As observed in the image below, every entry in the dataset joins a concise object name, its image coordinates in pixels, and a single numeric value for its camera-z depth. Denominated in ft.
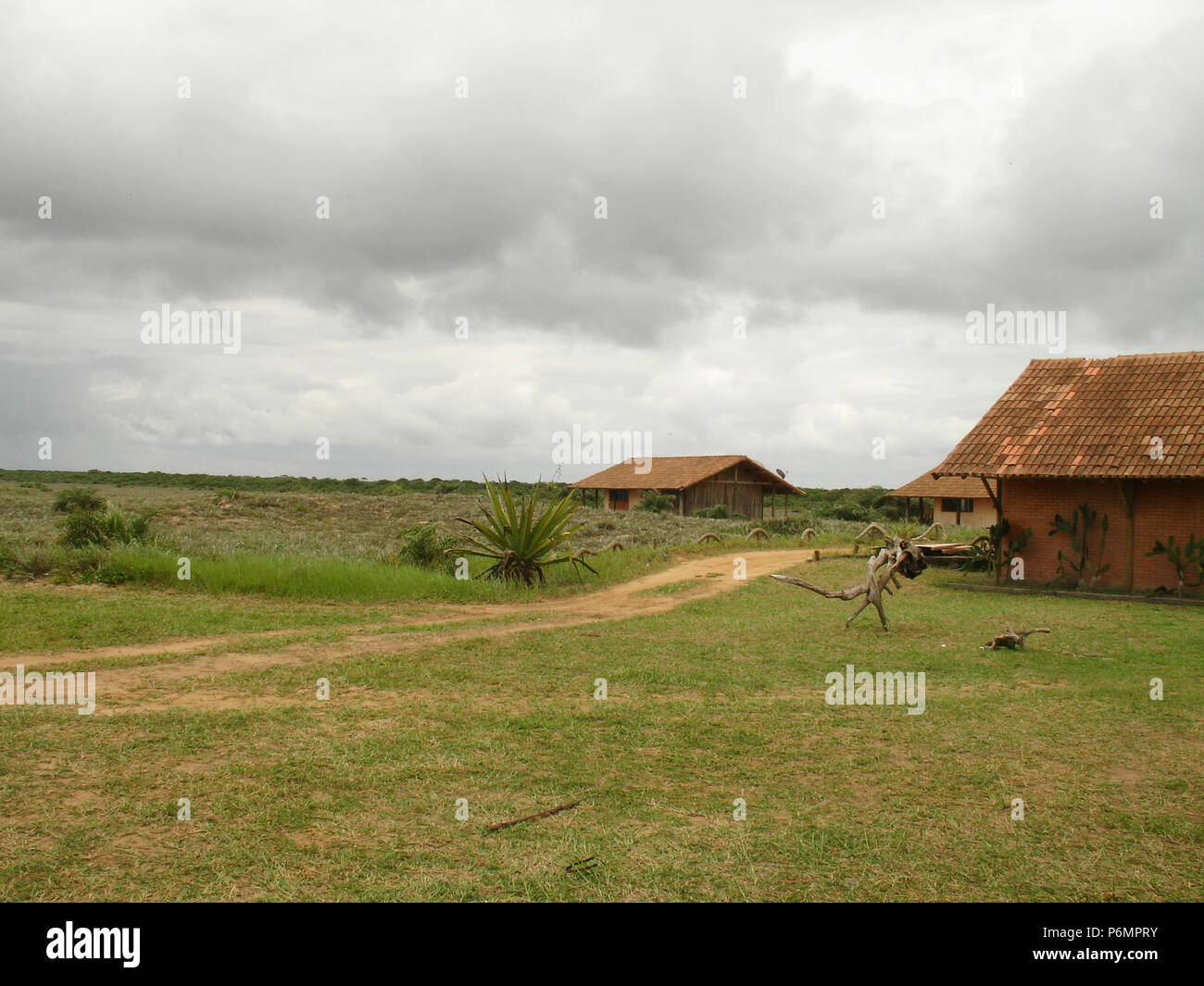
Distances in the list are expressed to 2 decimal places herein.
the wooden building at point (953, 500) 117.80
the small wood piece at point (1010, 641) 34.40
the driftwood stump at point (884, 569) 38.22
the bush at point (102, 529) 54.85
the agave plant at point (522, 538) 51.57
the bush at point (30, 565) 48.08
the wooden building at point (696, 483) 130.82
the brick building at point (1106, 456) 50.49
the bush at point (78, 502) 64.49
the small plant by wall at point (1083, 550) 53.47
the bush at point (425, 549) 54.54
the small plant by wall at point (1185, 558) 49.57
